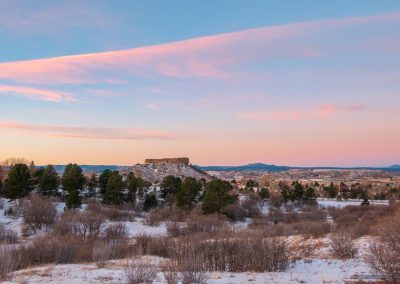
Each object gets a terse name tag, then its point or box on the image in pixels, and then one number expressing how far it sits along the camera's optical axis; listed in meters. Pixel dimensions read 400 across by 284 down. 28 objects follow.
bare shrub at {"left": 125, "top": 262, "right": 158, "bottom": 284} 13.54
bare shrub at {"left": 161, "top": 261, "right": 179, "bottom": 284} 13.00
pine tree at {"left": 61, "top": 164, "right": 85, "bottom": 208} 53.67
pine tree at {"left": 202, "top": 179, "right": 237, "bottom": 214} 53.66
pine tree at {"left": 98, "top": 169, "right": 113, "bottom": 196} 66.61
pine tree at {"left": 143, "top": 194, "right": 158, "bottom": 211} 61.95
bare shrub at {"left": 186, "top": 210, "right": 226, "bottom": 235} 40.97
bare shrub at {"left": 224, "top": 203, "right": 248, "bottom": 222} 56.62
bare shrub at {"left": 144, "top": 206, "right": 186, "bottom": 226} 50.69
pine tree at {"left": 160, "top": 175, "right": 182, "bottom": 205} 69.00
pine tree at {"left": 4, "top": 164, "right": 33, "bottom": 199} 56.97
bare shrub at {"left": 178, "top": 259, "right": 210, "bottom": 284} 13.45
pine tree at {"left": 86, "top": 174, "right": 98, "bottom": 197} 68.88
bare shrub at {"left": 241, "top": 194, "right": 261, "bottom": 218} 64.12
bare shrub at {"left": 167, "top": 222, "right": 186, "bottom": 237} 40.91
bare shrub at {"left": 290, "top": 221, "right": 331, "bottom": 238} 32.52
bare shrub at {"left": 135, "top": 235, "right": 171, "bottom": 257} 23.33
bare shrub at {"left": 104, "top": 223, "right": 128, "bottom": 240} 31.95
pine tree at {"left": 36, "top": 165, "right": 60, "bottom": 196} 61.25
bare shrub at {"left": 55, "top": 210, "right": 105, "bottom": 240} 32.41
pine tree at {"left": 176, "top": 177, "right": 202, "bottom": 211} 58.75
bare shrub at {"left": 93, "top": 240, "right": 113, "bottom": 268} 18.17
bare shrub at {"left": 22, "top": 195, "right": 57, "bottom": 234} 43.62
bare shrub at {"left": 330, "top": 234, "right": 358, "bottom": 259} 20.67
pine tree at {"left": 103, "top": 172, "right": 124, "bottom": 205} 59.00
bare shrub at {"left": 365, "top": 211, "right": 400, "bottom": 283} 13.20
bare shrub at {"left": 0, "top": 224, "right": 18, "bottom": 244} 33.64
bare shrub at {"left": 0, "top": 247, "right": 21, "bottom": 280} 14.41
